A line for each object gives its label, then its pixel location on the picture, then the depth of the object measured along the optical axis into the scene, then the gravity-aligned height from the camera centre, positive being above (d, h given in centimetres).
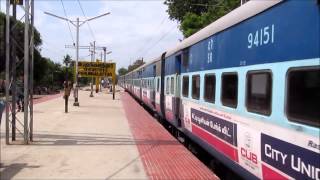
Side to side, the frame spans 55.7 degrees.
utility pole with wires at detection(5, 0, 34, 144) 690 +68
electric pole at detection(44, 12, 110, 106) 1813 +194
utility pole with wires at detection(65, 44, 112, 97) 3886 +445
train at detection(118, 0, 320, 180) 287 -7
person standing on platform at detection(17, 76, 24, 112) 1278 -51
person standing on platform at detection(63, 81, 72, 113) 1496 -29
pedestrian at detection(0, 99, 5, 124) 554 -41
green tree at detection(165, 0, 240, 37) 2644 +715
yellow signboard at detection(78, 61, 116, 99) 2382 +122
